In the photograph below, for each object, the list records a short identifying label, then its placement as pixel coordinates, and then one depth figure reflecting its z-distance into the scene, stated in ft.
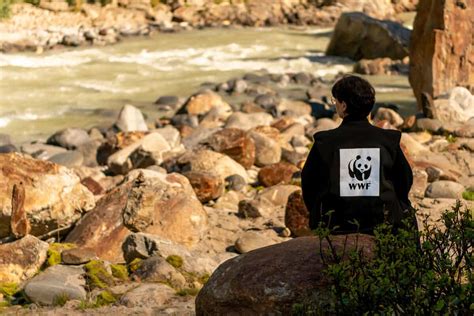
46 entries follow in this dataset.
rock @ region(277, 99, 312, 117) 67.00
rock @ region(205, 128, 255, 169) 45.55
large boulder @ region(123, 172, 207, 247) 29.60
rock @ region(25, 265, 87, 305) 23.29
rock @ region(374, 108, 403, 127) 56.48
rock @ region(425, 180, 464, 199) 36.06
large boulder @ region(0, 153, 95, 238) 30.12
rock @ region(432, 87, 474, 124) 53.67
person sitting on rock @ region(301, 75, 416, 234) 15.30
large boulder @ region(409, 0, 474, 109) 58.13
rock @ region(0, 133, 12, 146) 59.11
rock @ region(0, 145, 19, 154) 55.93
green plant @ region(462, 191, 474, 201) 35.65
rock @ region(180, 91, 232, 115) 67.26
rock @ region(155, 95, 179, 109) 72.38
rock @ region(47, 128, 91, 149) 58.13
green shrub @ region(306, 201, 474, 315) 12.69
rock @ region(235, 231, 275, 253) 29.68
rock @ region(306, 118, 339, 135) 56.08
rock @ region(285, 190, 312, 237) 32.09
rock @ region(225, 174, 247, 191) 40.95
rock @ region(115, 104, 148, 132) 61.41
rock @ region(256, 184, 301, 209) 36.88
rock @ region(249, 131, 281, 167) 46.80
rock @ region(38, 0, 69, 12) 138.31
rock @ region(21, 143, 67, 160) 54.65
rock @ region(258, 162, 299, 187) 41.86
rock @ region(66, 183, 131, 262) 28.99
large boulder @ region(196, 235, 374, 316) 15.34
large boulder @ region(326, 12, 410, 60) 94.58
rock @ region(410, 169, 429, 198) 36.41
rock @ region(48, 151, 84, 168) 51.55
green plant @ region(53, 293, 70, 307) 22.96
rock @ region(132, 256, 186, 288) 24.75
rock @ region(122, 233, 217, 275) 26.21
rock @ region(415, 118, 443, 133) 51.39
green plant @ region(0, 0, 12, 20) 112.57
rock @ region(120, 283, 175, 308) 22.79
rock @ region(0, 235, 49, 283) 25.94
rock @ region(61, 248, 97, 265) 26.27
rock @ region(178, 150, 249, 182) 42.60
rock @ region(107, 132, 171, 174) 46.60
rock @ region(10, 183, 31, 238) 28.99
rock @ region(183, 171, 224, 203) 37.32
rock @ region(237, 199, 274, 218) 35.06
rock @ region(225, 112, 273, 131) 59.31
